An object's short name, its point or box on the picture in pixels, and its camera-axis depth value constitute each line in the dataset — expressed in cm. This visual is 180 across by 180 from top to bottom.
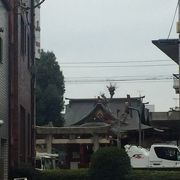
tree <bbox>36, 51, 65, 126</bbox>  6144
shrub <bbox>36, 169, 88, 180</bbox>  2548
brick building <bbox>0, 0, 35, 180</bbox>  2105
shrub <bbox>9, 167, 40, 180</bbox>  2221
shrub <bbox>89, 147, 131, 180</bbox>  2186
